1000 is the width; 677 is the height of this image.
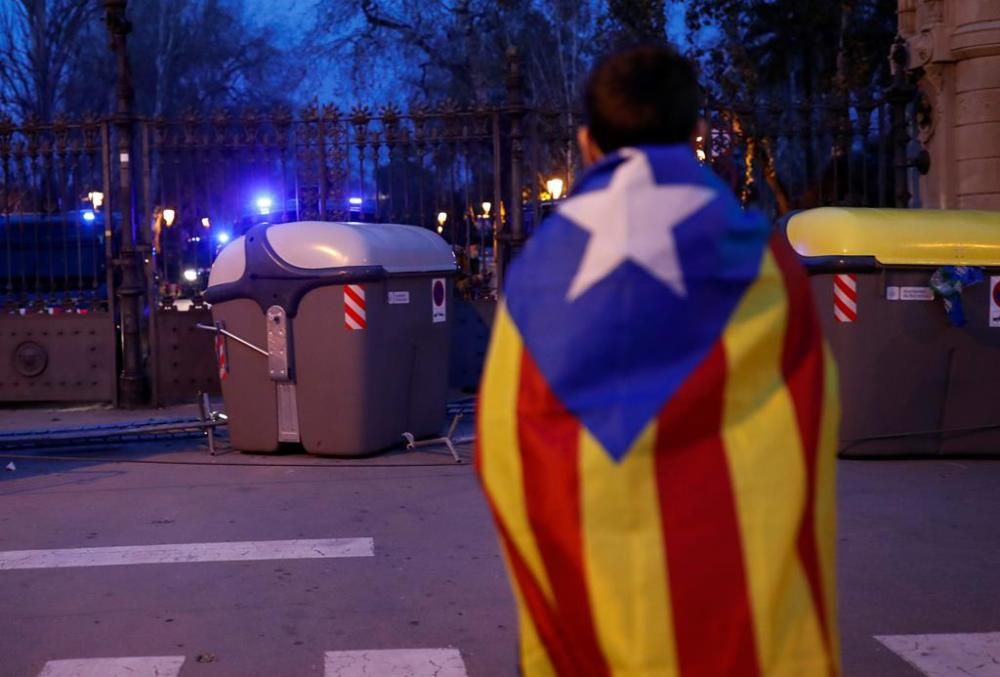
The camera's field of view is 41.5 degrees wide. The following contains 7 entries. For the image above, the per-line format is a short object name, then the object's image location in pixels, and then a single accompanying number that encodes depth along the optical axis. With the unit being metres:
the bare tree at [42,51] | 33.53
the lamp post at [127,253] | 12.81
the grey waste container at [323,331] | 9.45
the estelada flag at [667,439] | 2.29
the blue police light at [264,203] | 13.80
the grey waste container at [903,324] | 9.20
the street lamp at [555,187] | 16.88
